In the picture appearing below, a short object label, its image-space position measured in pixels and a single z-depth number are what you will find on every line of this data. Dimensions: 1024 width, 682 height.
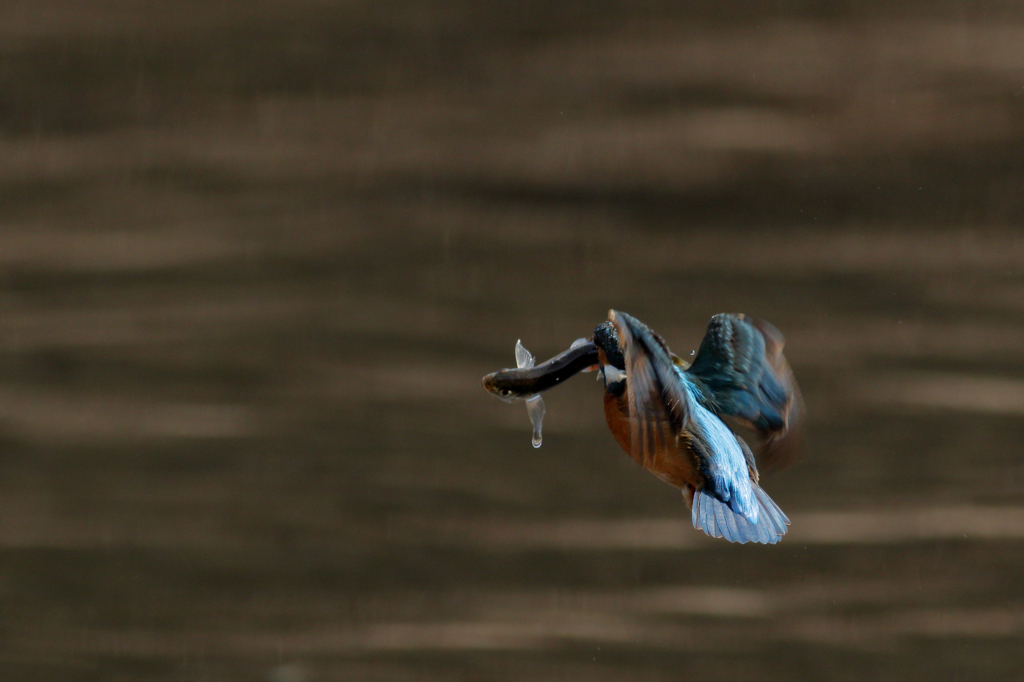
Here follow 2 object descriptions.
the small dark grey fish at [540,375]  7.40
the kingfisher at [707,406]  7.37
